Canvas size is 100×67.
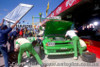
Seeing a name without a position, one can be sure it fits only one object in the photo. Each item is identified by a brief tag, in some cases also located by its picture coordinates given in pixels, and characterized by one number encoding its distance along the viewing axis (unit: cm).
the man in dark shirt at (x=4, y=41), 276
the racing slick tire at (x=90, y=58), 359
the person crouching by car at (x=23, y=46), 283
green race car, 405
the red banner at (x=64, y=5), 509
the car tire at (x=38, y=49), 419
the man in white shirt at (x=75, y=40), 397
